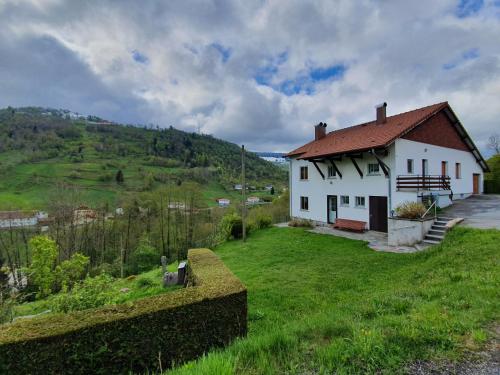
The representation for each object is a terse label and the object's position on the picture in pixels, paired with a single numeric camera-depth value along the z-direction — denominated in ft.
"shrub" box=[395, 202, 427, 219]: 37.52
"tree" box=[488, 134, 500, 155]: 98.71
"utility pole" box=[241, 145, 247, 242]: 53.88
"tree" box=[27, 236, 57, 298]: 55.83
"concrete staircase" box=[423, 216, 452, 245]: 35.06
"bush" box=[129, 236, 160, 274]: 80.38
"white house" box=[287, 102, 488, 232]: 45.42
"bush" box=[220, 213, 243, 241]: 62.44
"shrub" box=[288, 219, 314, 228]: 62.03
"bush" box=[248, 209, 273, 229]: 67.31
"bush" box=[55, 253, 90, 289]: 49.91
